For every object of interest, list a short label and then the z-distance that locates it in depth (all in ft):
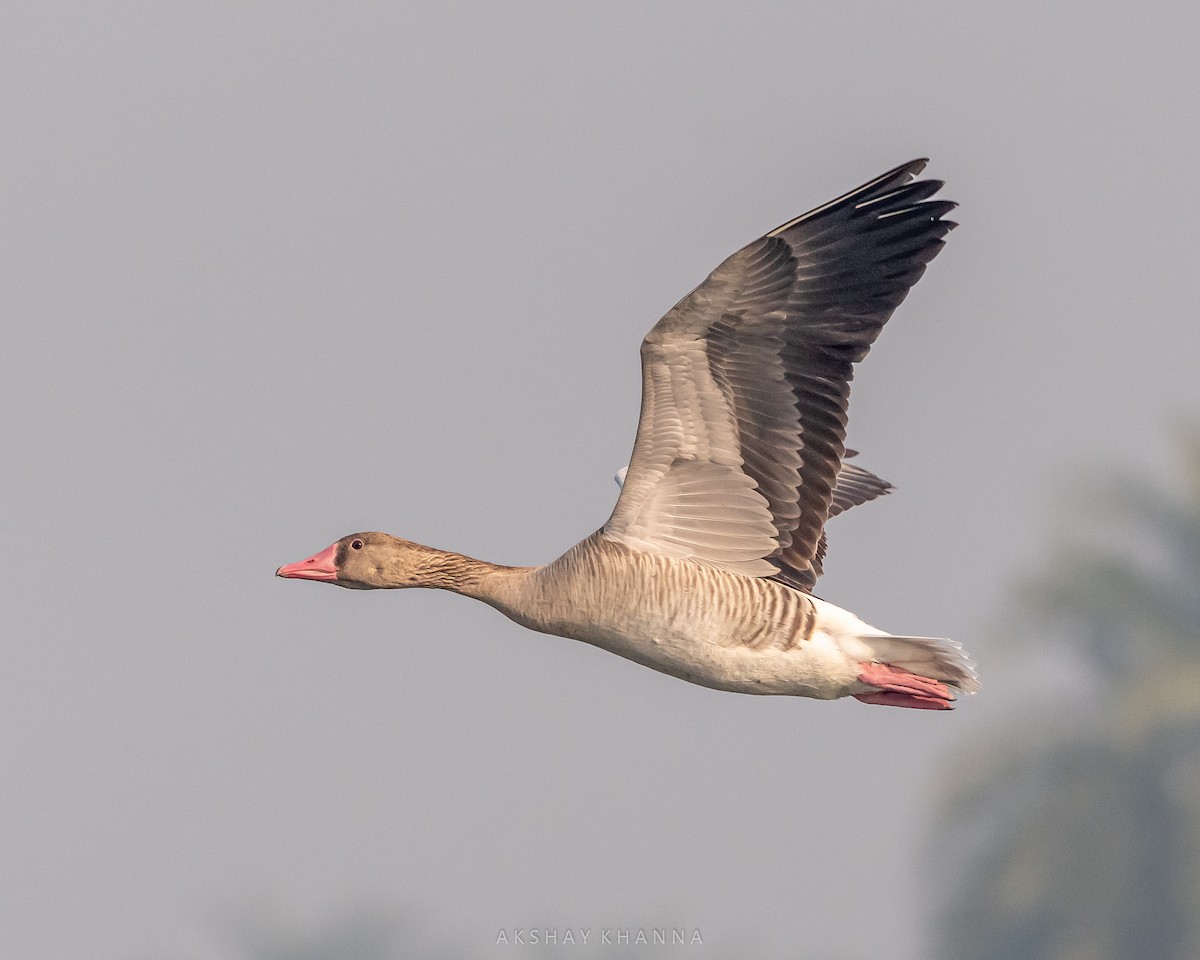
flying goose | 64.69
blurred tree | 283.32
